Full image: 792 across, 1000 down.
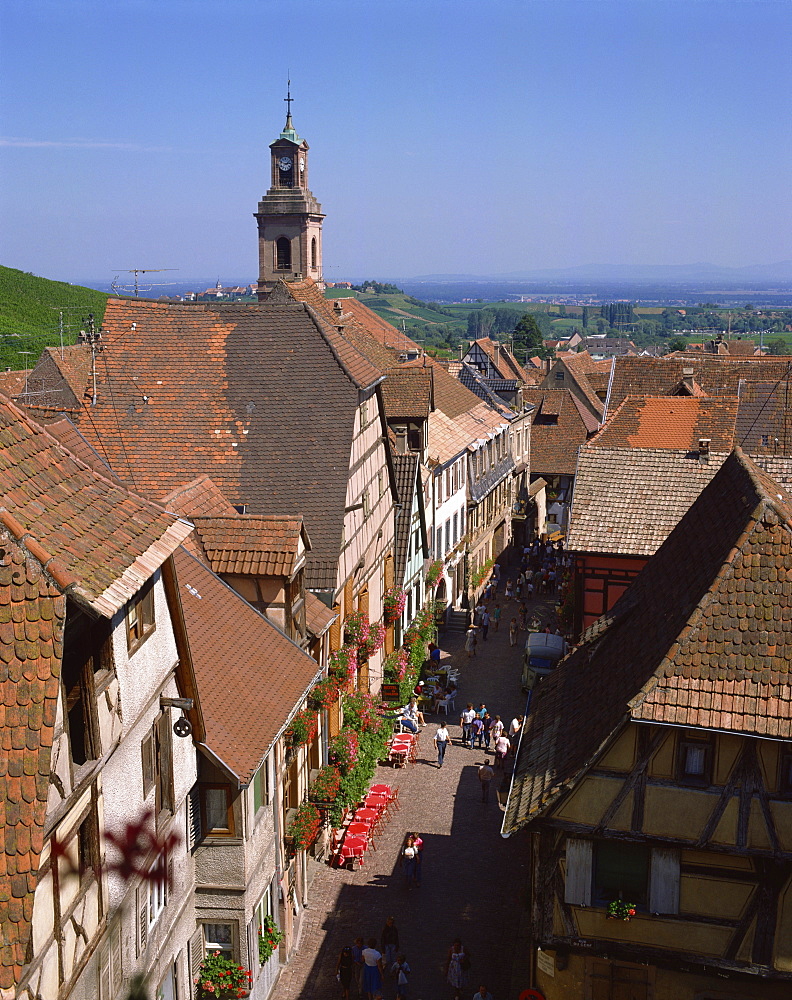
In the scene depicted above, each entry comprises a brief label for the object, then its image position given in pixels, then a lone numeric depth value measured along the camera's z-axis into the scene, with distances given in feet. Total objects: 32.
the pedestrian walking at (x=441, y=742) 99.04
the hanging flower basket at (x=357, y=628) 84.53
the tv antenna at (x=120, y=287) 89.90
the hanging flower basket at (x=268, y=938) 57.27
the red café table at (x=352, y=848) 78.48
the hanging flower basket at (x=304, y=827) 64.54
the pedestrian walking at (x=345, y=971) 63.87
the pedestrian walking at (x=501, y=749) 96.73
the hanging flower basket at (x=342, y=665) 77.36
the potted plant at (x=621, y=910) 50.14
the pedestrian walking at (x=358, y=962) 64.69
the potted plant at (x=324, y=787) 72.43
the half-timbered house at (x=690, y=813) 48.24
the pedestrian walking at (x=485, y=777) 90.07
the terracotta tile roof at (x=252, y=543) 63.05
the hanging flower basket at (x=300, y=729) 63.87
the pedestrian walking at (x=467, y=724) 103.71
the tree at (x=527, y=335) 553.64
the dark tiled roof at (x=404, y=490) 112.37
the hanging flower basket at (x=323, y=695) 68.69
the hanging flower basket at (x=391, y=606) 106.22
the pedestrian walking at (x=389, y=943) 67.00
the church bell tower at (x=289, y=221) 237.45
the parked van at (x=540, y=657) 112.68
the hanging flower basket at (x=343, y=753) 76.79
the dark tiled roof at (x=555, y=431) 207.10
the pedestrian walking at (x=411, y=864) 76.38
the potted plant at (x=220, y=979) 51.06
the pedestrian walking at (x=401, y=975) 64.23
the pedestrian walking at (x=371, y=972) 63.16
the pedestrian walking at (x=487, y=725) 104.38
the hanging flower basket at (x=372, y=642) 87.92
